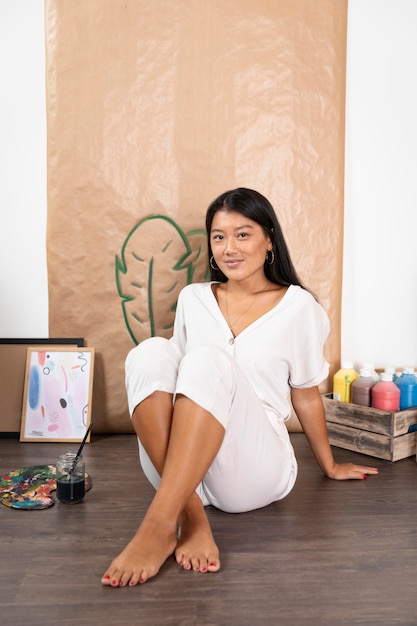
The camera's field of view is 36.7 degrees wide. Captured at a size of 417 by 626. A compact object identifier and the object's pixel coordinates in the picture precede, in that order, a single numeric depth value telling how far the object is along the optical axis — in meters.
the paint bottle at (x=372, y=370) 2.14
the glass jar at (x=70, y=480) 1.61
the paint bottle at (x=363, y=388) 2.09
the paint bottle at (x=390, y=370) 2.10
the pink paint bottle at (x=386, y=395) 2.03
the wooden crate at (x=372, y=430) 1.97
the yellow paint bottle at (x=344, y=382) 2.18
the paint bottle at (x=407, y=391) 2.07
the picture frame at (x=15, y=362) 2.23
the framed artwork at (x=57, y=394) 2.18
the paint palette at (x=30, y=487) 1.60
